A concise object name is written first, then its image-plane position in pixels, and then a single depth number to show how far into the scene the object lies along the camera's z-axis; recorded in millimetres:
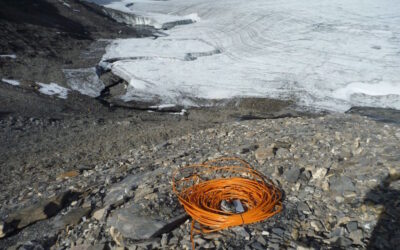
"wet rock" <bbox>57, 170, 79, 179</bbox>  4680
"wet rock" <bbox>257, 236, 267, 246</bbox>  2781
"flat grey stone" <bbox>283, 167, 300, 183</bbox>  3585
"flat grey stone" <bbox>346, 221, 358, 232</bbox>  2850
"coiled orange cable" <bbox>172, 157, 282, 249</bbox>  3045
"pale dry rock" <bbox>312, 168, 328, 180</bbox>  3561
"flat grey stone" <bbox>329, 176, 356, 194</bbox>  3311
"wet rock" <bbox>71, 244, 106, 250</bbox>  2891
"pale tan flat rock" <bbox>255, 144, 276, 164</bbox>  4074
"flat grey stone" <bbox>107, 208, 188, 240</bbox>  2934
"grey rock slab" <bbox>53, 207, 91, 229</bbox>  3381
